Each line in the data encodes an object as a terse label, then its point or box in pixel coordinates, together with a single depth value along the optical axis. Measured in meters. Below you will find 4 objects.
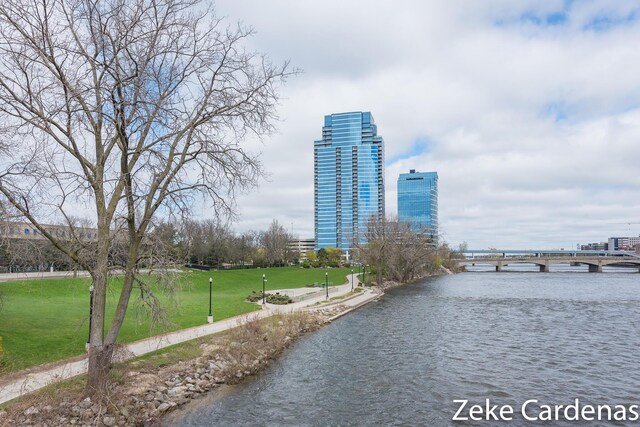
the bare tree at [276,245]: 101.19
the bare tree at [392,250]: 63.56
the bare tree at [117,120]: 10.57
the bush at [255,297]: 35.52
